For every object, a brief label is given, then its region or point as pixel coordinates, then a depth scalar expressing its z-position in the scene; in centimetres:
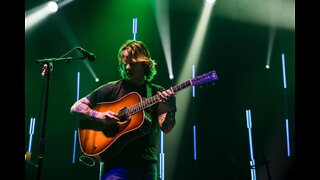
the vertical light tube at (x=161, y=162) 674
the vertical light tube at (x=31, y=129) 690
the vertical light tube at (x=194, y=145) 689
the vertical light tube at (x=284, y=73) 691
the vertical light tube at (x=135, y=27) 716
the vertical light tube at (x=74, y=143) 693
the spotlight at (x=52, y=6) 703
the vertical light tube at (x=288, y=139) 676
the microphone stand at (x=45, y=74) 301
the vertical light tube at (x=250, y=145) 676
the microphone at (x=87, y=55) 354
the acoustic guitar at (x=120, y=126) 317
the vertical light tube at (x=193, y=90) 704
